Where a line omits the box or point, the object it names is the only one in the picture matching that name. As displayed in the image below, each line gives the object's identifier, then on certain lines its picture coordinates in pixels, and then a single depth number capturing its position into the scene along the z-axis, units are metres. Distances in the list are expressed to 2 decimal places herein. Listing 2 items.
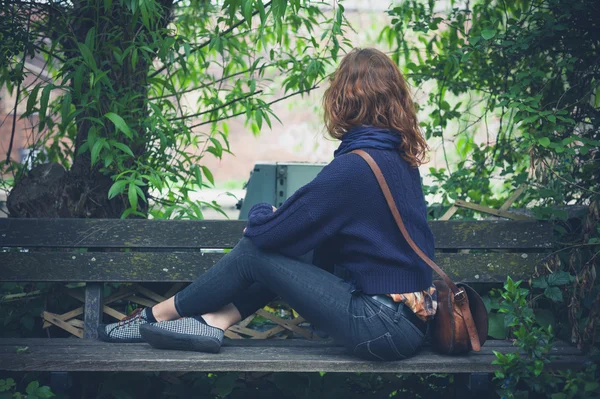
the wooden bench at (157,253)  2.93
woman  2.34
